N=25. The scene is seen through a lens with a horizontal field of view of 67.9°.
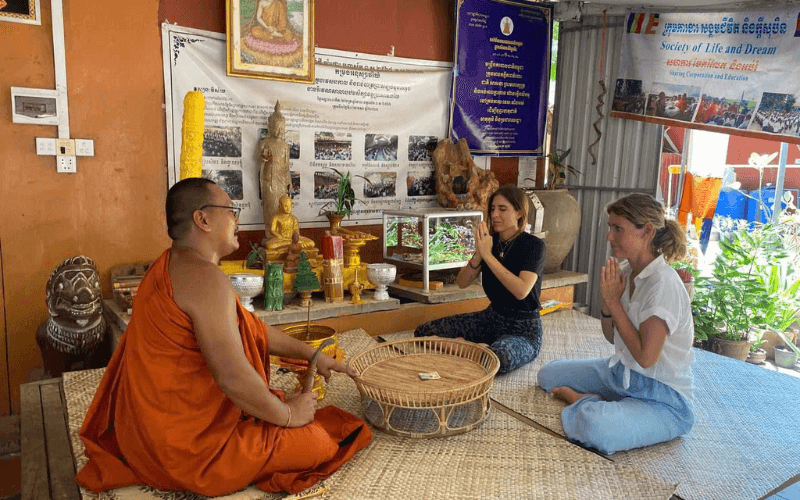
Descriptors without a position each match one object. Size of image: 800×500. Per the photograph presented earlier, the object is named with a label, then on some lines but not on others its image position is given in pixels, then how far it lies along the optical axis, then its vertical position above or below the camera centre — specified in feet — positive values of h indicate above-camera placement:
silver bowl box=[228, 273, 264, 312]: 12.76 -2.64
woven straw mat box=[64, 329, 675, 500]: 7.31 -3.92
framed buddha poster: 13.93 +2.97
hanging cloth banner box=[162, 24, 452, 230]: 13.84 +1.08
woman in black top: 11.77 -2.27
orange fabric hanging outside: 19.15 -0.61
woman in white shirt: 8.71 -2.41
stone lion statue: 11.10 -3.05
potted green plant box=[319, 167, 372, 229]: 15.19 -0.87
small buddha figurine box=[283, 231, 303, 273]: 13.97 -2.14
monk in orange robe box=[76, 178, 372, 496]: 6.39 -2.62
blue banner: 18.39 +3.03
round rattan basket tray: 8.38 -3.18
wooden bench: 7.50 -4.15
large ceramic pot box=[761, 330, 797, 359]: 17.76 -4.80
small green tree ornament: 13.39 -2.58
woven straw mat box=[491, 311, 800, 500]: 8.43 -4.18
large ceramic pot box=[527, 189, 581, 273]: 18.04 -1.49
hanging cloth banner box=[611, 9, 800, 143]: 15.47 +2.96
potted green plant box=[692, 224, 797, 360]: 16.65 -3.20
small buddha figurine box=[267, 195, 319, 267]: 13.99 -1.59
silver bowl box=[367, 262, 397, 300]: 14.64 -2.68
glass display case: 15.72 -1.90
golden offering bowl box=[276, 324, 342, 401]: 8.75 -2.59
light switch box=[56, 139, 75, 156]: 12.33 +0.19
